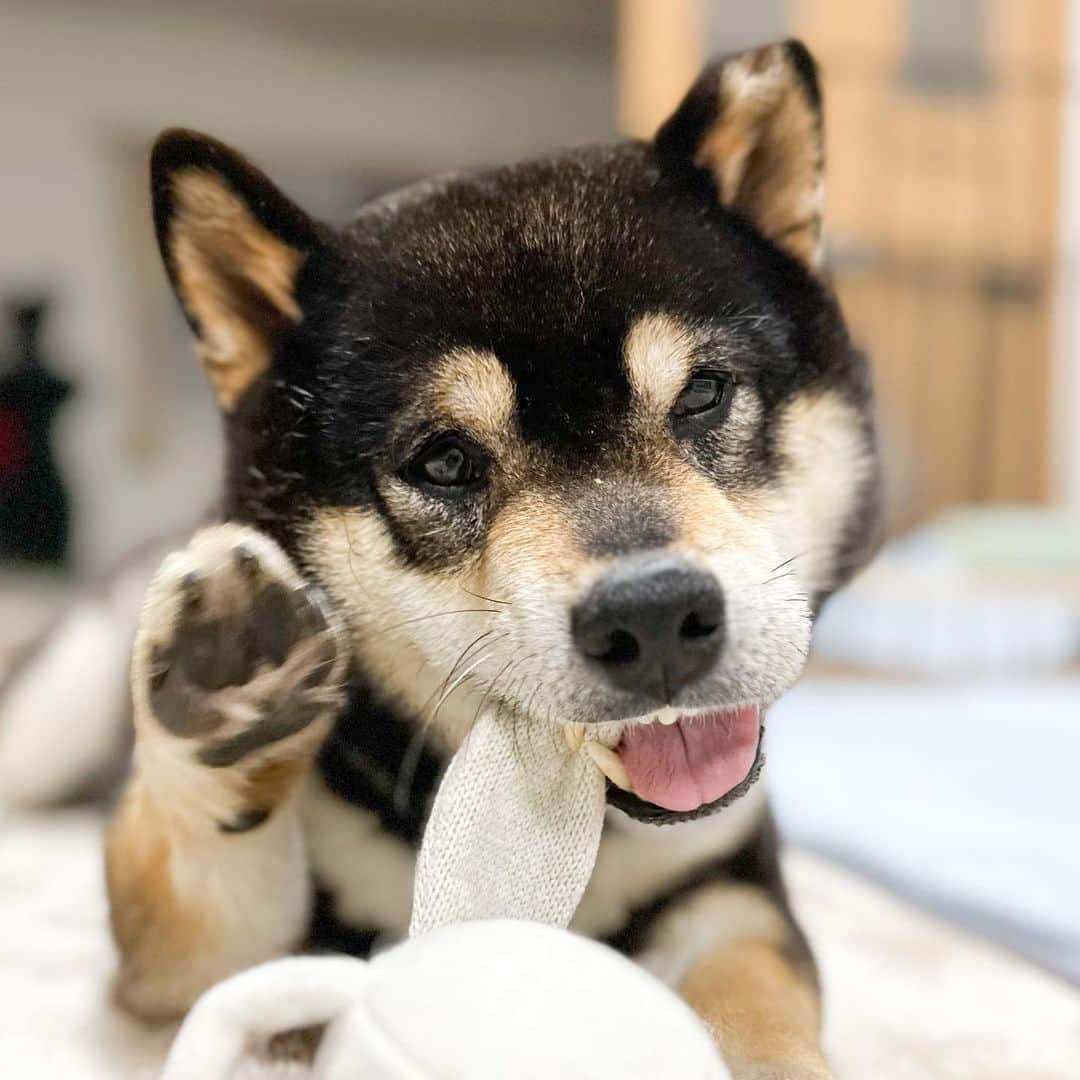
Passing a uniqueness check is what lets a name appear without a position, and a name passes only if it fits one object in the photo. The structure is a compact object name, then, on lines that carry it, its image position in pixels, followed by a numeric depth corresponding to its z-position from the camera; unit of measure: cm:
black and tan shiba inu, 27
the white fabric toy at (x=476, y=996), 21
